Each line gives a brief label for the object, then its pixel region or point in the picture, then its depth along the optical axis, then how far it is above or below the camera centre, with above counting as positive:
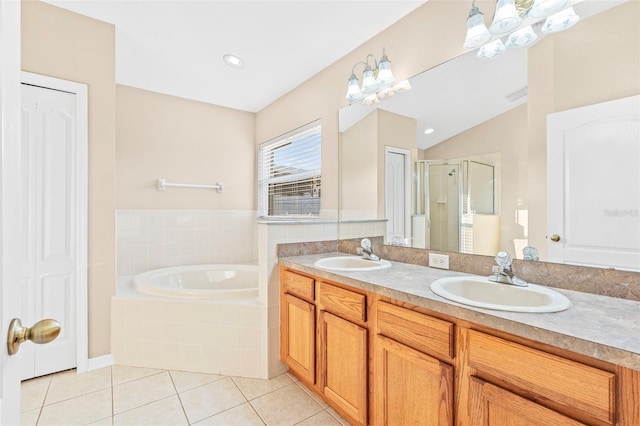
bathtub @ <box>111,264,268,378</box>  2.07 -0.82
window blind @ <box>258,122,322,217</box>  2.99 +0.43
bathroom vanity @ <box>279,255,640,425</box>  0.79 -0.48
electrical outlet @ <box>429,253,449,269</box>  1.72 -0.27
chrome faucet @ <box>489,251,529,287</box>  1.35 -0.26
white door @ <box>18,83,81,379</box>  2.01 -0.06
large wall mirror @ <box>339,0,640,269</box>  1.20 +0.40
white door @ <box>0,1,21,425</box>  0.51 +0.03
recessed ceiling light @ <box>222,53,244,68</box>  2.63 +1.33
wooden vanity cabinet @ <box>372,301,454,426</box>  1.11 -0.62
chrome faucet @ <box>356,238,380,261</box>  2.00 -0.25
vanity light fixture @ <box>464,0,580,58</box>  1.33 +0.90
